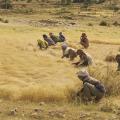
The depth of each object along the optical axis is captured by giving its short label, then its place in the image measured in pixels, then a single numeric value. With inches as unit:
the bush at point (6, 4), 3023.6
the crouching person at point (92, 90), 506.3
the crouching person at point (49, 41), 1066.1
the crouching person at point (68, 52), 876.6
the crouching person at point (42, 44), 1022.1
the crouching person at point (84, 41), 1048.3
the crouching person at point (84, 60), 797.5
